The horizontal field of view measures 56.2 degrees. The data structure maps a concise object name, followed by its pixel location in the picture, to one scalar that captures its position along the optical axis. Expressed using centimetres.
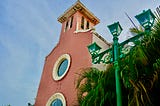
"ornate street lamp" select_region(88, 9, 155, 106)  279
